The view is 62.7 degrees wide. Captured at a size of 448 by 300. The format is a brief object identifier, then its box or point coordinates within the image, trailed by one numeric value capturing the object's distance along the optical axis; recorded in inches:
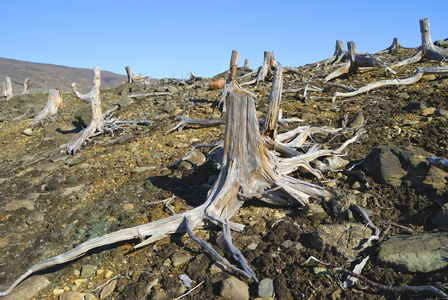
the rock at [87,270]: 167.2
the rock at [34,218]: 229.5
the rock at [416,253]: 128.9
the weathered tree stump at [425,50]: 419.5
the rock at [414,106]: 275.7
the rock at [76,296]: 153.3
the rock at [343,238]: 146.4
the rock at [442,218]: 152.9
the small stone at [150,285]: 148.6
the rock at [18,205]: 247.9
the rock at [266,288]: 135.7
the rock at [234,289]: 135.9
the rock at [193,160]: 251.1
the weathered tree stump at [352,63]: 421.1
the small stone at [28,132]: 465.9
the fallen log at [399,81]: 342.3
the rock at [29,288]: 157.4
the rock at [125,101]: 509.6
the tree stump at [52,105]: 511.6
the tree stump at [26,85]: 733.1
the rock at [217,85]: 486.9
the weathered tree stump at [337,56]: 593.8
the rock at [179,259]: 159.8
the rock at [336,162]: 216.0
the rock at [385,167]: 191.3
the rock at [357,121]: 272.2
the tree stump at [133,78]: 689.0
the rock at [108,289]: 152.6
